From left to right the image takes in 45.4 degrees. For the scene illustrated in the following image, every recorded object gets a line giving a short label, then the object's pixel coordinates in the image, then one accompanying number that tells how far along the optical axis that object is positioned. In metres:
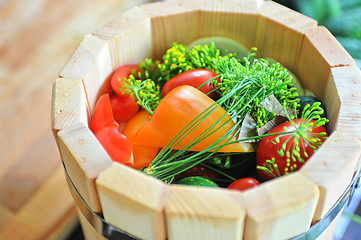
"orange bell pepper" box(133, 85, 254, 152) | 0.69
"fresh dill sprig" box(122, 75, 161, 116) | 0.77
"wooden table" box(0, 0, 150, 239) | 1.20
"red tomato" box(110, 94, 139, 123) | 0.79
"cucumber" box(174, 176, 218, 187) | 0.66
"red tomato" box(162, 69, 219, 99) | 0.77
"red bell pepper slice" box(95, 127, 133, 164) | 0.68
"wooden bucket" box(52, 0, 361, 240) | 0.53
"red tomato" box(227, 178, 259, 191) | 0.65
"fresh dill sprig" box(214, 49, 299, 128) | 0.71
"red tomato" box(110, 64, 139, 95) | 0.80
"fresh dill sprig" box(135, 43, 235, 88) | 0.81
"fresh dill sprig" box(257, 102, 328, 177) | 0.63
